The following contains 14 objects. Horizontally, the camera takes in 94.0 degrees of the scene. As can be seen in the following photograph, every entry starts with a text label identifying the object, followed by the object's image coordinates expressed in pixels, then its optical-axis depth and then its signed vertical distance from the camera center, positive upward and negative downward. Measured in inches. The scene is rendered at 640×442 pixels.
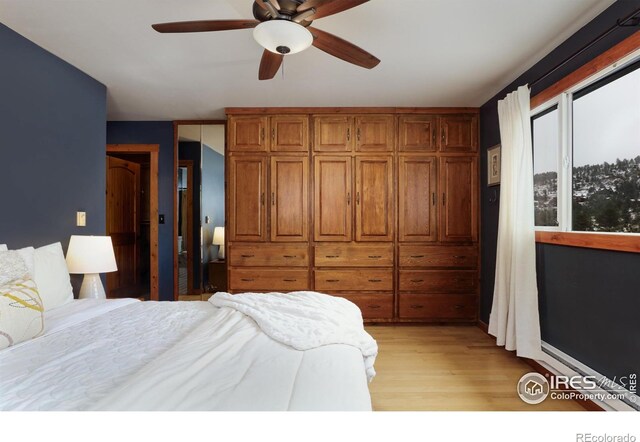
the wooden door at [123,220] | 153.3 +0.1
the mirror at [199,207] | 147.8 +6.8
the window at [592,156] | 65.1 +16.1
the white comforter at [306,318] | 43.6 -16.6
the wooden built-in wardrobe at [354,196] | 127.6 +10.3
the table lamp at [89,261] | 84.0 -11.6
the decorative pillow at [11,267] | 51.9 -8.4
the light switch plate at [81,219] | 95.2 +0.4
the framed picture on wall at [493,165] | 113.7 +21.3
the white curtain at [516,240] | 87.0 -6.3
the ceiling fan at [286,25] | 51.5 +36.6
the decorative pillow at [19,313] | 45.9 -14.9
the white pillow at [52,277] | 65.8 -13.1
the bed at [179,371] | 28.8 -17.6
